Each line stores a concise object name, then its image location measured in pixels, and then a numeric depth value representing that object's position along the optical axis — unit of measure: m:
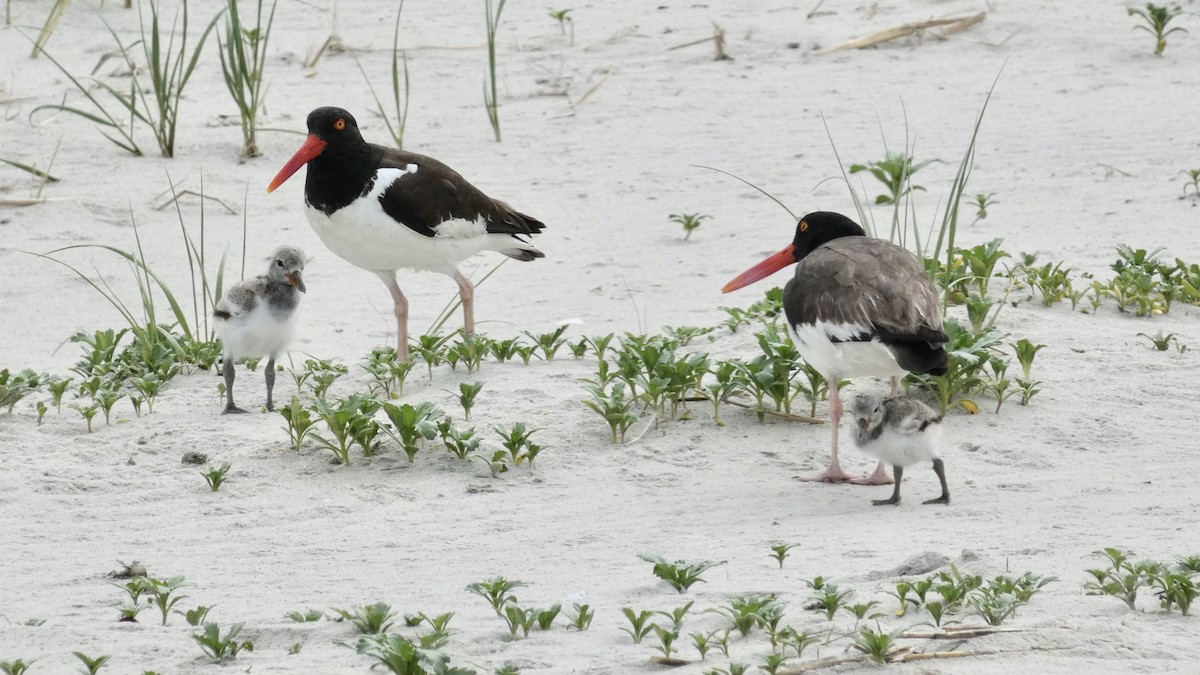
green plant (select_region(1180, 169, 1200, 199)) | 18.42
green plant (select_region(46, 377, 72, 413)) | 13.05
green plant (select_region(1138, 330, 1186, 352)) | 13.64
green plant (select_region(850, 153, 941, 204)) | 17.73
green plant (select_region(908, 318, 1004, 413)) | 12.43
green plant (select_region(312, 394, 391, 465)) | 11.68
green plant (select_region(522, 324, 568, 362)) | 14.28
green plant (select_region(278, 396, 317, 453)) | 11.90
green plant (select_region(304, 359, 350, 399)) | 13.76
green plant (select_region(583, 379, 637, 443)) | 12.08
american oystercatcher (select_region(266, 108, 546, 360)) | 15.19
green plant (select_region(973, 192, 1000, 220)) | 18.09
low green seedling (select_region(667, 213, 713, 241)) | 18.67
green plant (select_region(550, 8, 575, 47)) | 24.80
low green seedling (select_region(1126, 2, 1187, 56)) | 22.89
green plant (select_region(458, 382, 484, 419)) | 12.46
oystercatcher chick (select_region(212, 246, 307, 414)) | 13.30
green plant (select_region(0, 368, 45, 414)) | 13.02
